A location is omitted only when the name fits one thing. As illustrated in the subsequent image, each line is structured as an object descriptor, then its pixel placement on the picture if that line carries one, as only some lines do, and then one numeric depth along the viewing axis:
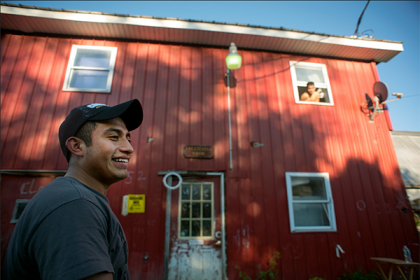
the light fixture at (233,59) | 5.11
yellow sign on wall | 4.69
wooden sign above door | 5.21
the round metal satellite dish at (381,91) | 6.30
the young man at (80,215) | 0.75
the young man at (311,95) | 6.34
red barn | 4.75
